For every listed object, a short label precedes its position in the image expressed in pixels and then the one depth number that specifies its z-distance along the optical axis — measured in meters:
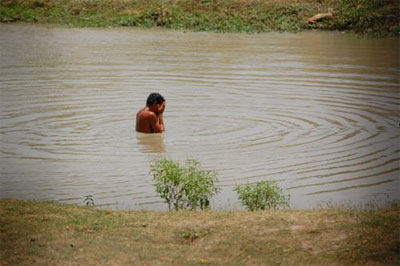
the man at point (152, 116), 24.39
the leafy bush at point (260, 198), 16.20
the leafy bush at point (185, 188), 16.33
